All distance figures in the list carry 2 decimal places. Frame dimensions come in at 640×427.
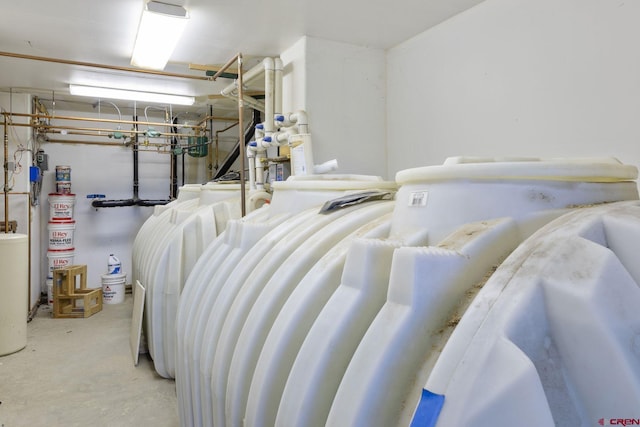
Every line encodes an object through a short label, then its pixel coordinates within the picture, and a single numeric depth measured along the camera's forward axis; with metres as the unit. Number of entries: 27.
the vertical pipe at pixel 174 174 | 7.04
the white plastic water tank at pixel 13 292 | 3.73
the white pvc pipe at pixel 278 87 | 3.88
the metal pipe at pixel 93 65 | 3.76
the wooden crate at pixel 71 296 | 5.09
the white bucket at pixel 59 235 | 5.74
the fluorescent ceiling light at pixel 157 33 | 2.83
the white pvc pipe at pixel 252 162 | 4.12
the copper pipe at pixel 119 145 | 6.29
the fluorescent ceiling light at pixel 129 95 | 4.89
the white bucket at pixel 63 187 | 5.99
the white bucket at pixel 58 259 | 5.71
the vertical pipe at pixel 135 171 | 6.68
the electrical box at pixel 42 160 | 5.77
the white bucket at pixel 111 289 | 5.72
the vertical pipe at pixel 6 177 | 4.64
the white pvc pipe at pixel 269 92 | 3.82
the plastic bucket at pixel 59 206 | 5.77
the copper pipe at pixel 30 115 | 4.77
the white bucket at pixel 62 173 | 5.97
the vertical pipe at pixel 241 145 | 2.94
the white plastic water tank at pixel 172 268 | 3.11
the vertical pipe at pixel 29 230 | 5.07
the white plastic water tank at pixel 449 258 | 0.85
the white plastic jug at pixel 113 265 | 5.86
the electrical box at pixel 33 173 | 5.17
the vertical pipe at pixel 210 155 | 6.77
